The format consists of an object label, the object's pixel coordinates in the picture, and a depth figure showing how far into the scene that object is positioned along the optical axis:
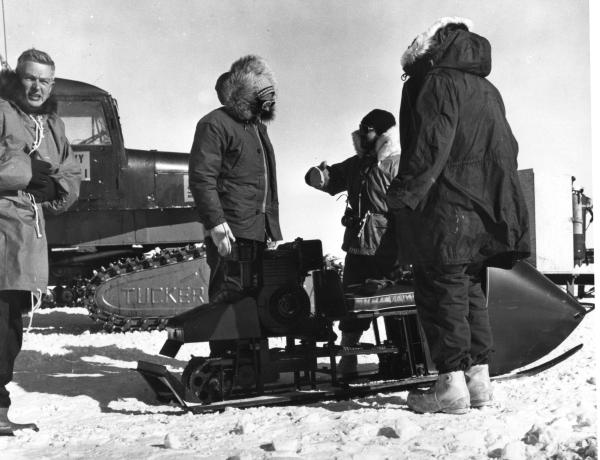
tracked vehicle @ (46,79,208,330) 8.41
